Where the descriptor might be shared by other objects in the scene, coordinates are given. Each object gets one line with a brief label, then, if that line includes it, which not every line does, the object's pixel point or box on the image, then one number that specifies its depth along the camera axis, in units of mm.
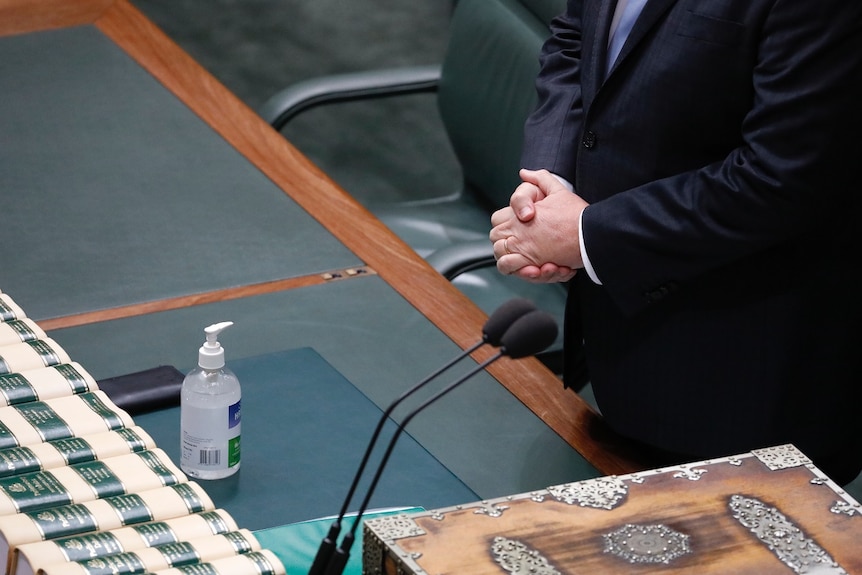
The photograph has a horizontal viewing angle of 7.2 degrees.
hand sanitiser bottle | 8912
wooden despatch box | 8534
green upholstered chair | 10246
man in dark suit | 8935
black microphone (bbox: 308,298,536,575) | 8467
